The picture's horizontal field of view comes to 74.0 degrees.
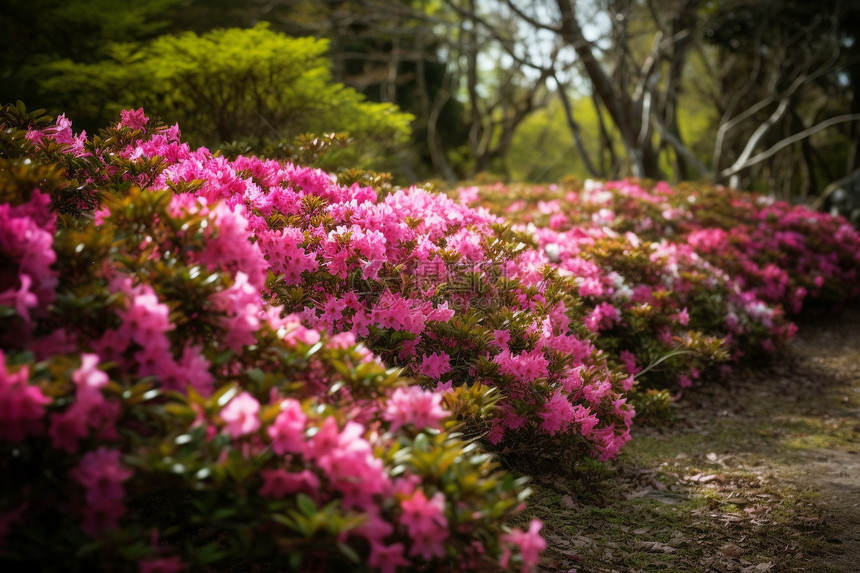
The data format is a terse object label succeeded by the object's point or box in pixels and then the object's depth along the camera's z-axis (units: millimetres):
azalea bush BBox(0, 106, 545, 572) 1418
